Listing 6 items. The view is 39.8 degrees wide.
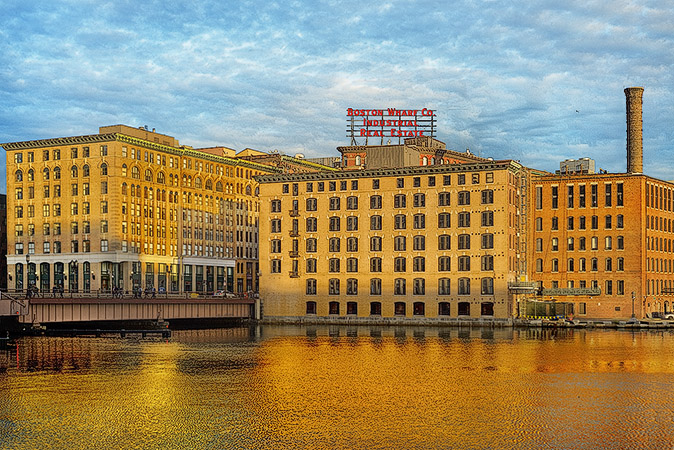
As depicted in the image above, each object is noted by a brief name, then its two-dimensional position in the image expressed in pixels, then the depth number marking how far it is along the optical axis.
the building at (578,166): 166.06
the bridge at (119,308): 98.06
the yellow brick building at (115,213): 160.12
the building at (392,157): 150.12
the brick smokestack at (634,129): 152.75
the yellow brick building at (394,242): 134.00
